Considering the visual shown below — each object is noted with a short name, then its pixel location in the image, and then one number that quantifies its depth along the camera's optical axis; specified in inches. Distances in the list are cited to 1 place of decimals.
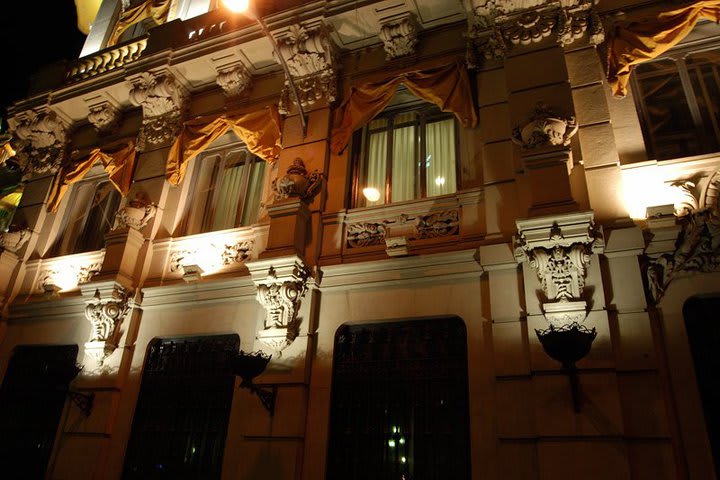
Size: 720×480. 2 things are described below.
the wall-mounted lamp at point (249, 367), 312.0
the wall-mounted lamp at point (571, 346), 249.3
